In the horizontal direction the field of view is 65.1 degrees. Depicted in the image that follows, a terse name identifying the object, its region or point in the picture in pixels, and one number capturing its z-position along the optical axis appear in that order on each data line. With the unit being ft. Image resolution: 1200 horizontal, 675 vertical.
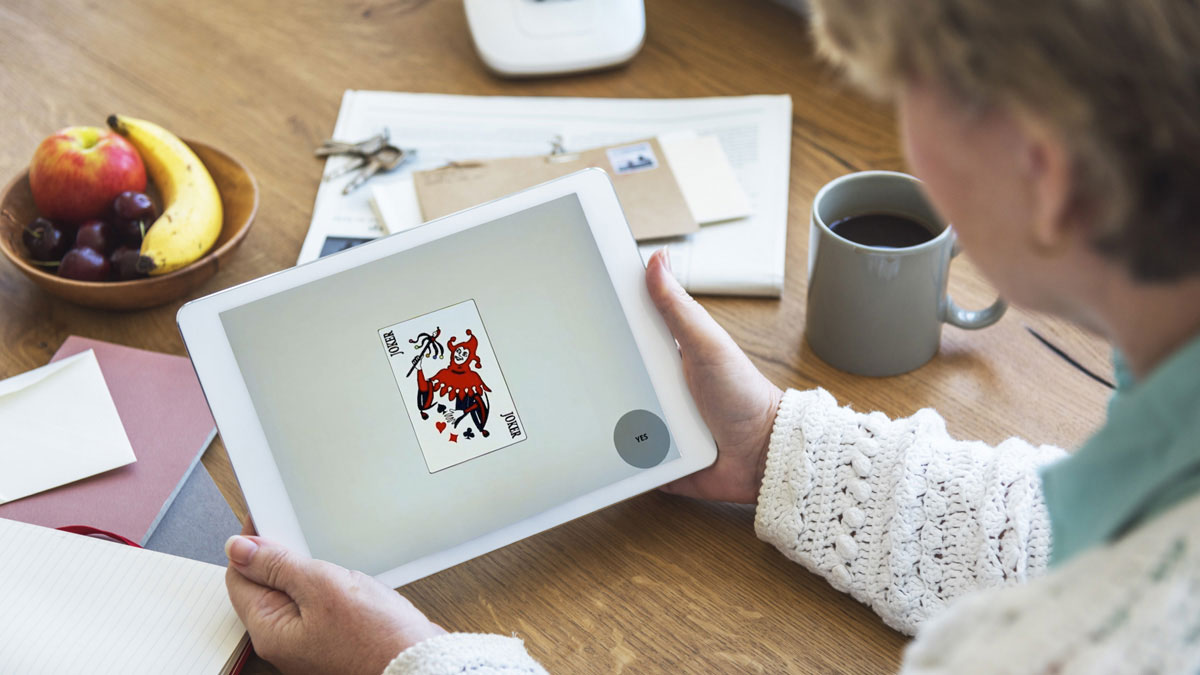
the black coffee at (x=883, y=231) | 2.61
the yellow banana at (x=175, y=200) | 2.82
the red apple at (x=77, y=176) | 2.90
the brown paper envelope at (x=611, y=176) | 3.11
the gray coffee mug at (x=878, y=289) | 2.45
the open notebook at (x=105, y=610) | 2.06
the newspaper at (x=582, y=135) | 3.09
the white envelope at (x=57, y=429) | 2.48
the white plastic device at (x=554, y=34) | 3.68
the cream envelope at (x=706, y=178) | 3.16
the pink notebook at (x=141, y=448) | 2.42
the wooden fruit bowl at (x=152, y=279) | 2.81
